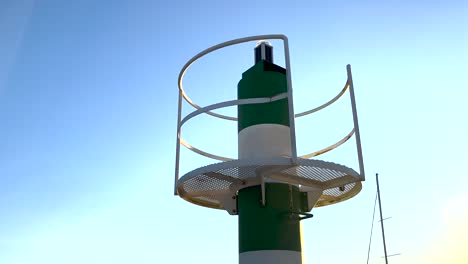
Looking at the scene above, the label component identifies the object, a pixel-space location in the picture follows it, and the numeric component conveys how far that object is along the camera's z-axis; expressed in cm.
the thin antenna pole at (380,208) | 2328
